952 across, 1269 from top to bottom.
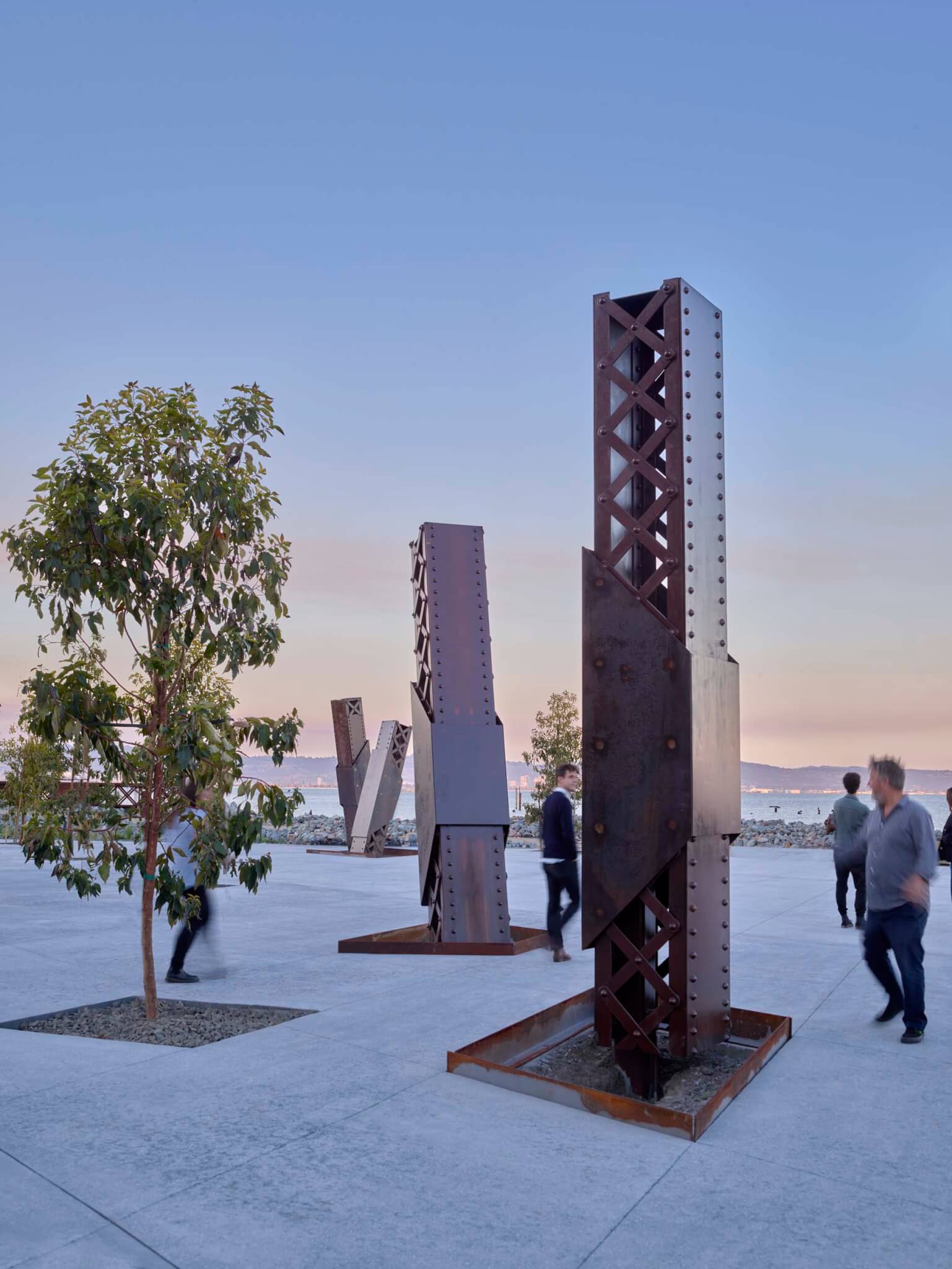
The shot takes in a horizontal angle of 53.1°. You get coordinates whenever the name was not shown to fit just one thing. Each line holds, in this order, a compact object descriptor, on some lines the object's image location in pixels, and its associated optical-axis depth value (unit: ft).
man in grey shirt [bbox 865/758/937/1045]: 19.48
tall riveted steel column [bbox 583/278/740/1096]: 15.99
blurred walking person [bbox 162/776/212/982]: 24.61
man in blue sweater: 28.17
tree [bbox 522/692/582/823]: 89.20
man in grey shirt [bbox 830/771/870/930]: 31.58
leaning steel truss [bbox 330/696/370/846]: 78.64
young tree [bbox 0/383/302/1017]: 18.54
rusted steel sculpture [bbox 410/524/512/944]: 29.73
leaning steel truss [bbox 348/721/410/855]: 70.79
